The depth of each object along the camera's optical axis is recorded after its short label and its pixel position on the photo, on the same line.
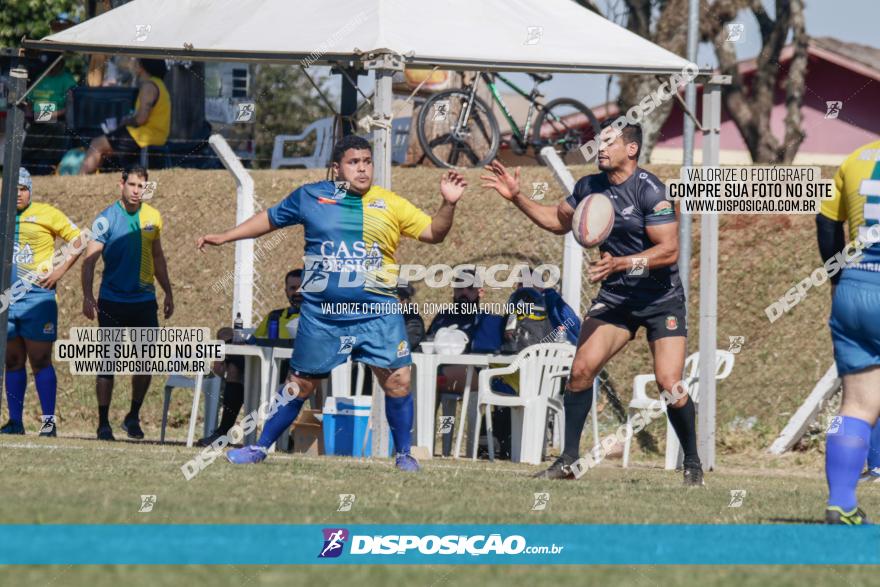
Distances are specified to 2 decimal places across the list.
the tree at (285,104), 39.84
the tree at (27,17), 28.77
